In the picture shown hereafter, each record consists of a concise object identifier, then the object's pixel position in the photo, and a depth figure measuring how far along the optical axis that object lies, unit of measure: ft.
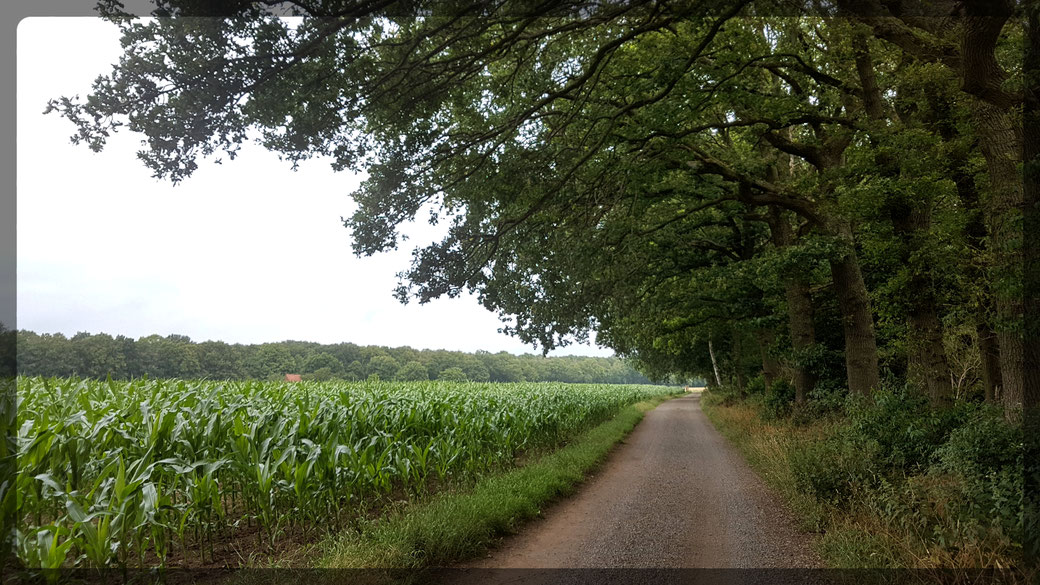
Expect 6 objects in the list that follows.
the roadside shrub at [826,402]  40.09
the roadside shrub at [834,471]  22.91
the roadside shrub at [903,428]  23.36
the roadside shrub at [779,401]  54.70
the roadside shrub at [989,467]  14.87
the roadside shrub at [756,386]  83.36
